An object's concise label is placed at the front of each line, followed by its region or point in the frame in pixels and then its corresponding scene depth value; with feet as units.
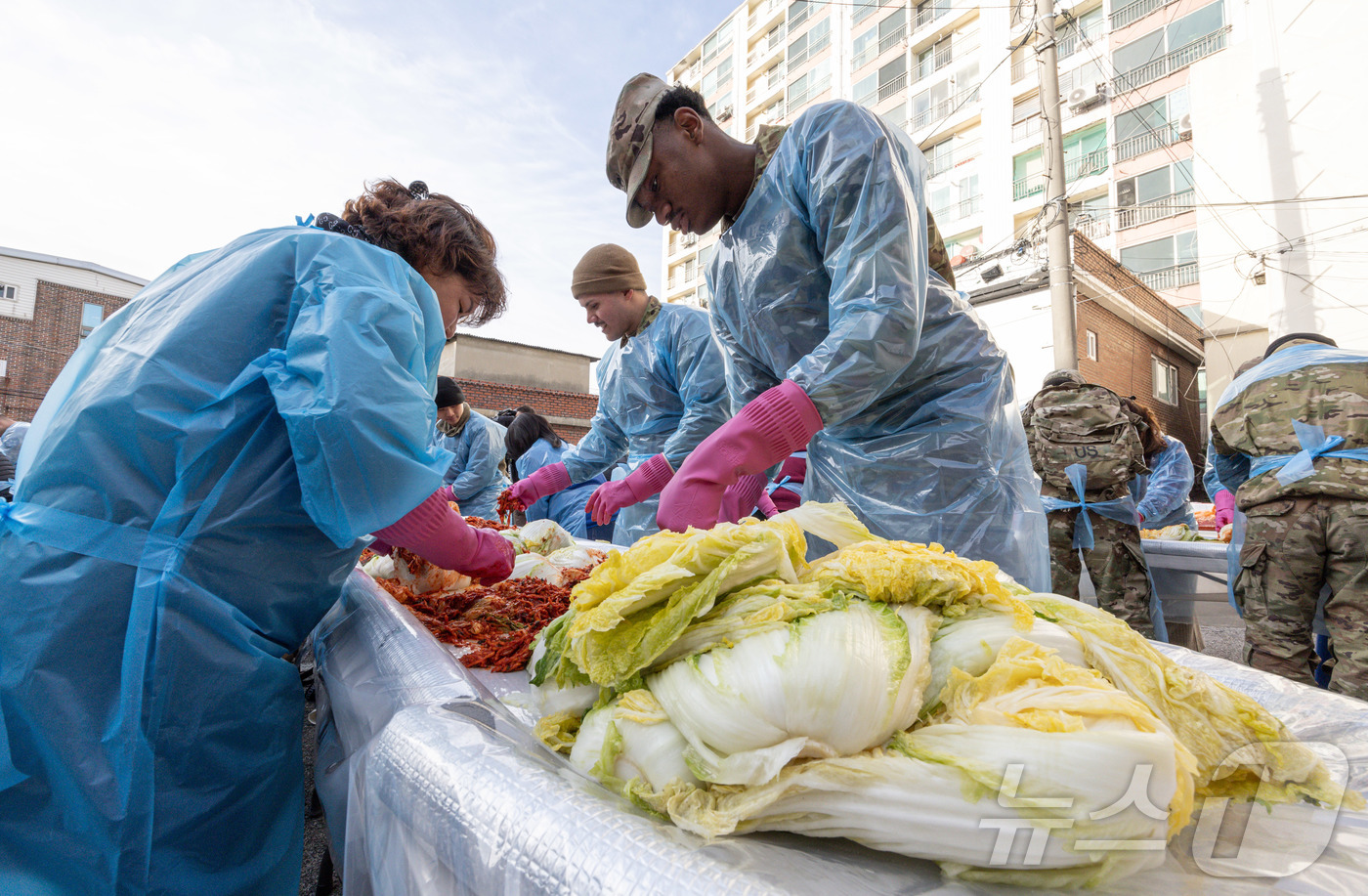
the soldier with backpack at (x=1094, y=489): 16.46
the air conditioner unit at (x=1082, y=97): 73.05
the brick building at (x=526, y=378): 55.67
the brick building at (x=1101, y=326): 41.39
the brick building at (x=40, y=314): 90.48
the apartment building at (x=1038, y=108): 68.95
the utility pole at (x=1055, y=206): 29.55
